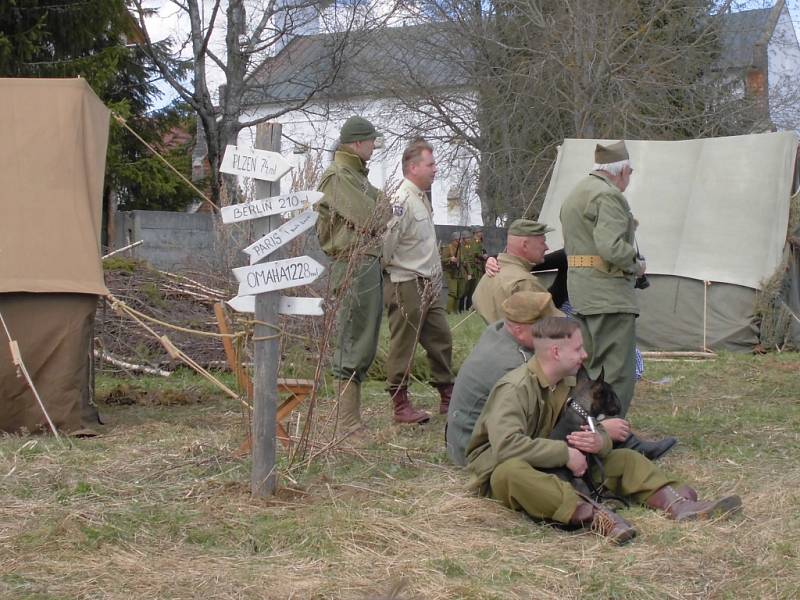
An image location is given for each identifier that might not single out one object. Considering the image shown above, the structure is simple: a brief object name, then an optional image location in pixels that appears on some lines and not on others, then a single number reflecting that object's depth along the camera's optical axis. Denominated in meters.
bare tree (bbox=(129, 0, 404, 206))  20.08
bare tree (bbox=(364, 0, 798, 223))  18.06
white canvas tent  11.40
